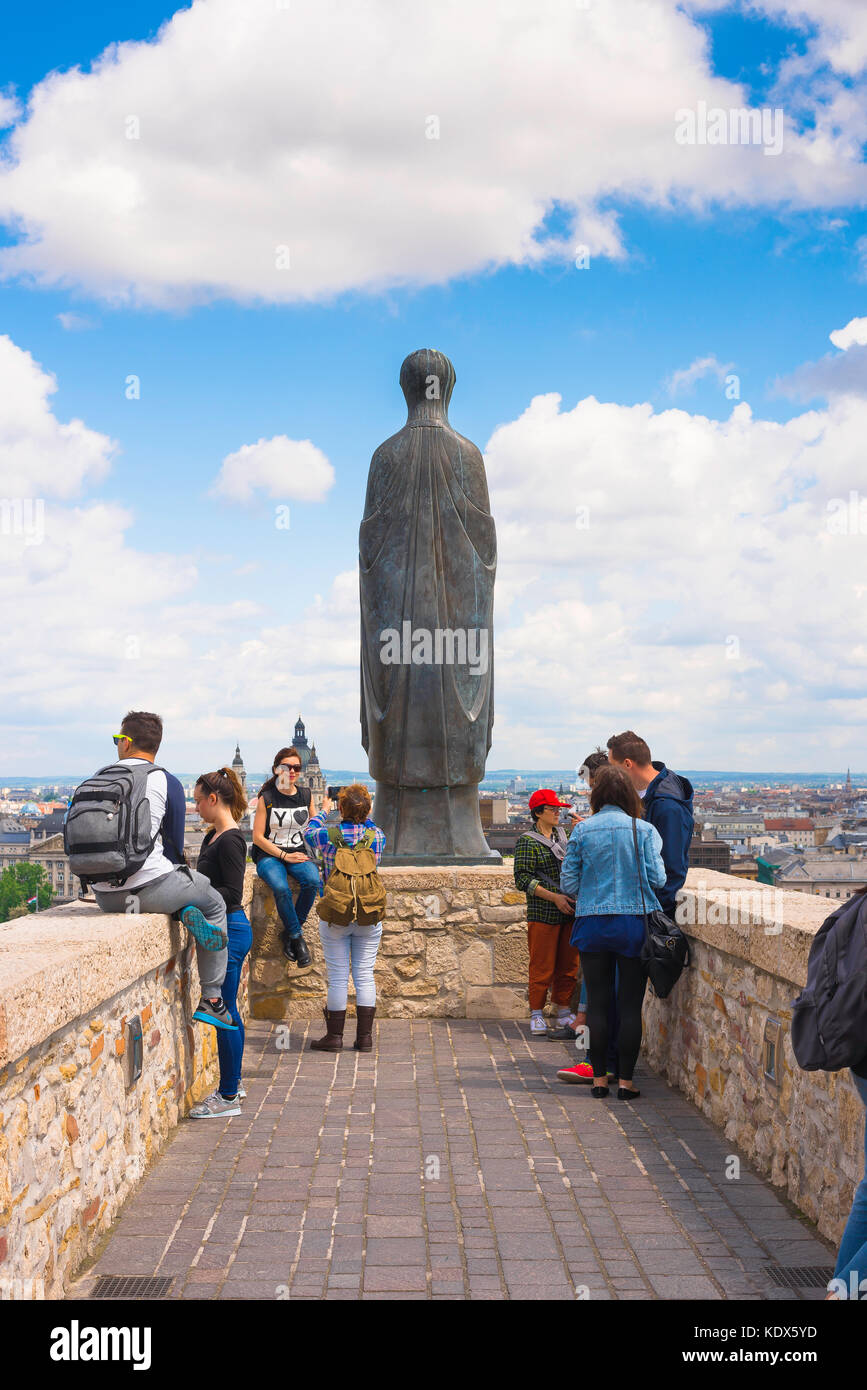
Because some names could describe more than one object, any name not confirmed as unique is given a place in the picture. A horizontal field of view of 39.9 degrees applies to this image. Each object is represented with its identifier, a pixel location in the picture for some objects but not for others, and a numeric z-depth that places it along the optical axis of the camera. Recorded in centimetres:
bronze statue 784
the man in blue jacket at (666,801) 581
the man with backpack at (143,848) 452
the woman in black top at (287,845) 702
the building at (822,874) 6550
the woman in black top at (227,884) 530
